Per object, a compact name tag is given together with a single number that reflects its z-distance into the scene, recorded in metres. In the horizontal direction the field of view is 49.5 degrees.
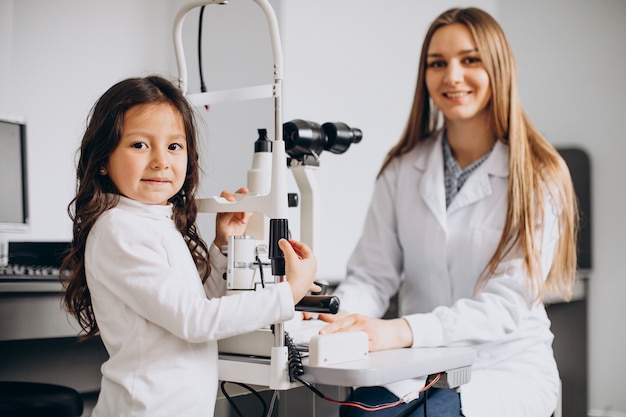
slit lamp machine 1.06
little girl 0.98
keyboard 1.55
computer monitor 2.04
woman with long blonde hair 1.41
